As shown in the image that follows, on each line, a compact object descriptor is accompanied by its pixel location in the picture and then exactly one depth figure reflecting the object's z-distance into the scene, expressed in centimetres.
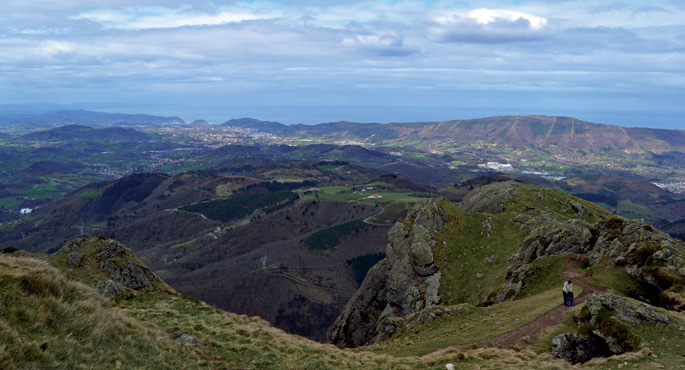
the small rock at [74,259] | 3802
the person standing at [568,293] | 2864
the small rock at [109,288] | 3090
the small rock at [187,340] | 2130
